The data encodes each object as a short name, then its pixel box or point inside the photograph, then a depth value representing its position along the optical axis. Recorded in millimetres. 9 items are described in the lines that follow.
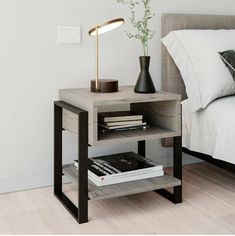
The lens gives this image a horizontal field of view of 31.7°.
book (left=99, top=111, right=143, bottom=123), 2005
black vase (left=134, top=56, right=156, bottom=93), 2014
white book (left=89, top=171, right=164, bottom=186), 1956
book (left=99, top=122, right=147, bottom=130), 1973
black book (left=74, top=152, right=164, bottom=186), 1979
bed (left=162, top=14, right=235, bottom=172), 2061
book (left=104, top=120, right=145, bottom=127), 1986
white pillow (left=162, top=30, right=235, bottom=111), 2205
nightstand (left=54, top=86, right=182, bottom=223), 1827
